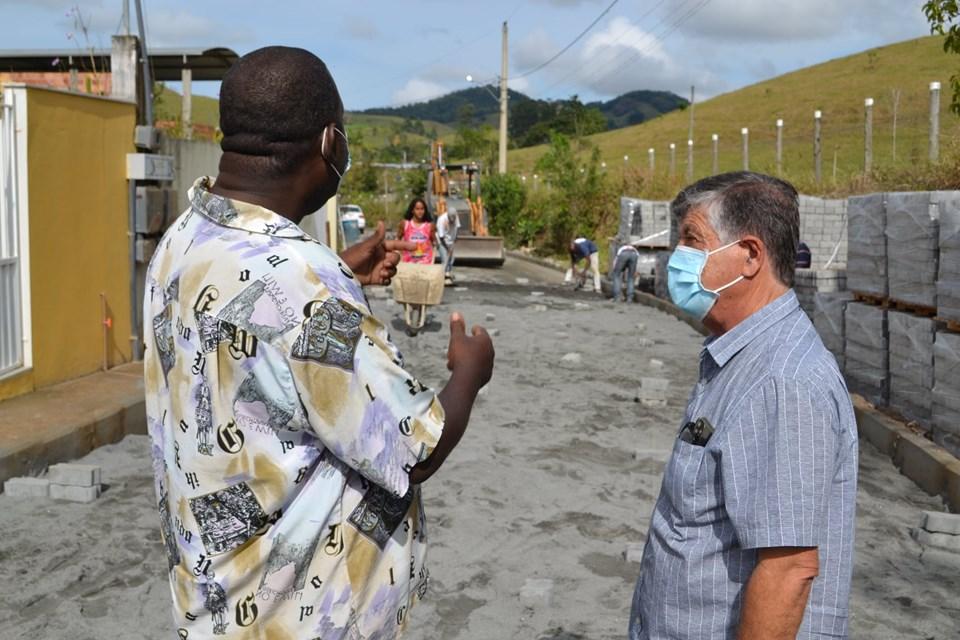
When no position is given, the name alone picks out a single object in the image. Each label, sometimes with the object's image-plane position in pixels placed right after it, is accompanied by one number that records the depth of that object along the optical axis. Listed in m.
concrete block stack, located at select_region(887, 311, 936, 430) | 7.23
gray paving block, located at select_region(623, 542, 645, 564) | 5.21
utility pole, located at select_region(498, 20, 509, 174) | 36.06
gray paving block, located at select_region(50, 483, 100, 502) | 6.05
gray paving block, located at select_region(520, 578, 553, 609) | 4.67
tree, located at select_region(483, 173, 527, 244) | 34.09
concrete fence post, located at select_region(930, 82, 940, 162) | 13.77
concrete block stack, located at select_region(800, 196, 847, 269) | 15.40
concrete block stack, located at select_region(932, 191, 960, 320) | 6.72
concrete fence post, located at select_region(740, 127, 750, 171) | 20.62
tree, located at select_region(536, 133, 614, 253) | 30.61
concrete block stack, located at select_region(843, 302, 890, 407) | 8.14
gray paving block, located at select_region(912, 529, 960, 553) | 5.48
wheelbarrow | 13.03
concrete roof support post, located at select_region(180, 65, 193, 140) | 14.71
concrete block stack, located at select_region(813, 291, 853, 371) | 9.23
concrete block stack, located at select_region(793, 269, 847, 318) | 10.30
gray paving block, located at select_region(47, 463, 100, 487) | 6.05
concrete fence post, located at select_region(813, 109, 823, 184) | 18.38
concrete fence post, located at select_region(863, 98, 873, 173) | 17.53
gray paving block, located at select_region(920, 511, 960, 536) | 5.51
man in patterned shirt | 1.80
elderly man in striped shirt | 1.96
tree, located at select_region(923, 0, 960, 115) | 8.09
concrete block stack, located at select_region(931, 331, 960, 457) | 6.70
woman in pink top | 13.80
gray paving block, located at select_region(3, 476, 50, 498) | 6.08
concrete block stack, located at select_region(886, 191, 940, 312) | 7.18
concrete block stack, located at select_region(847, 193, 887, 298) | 8.12
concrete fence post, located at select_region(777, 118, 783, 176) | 20.35
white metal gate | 7.62
